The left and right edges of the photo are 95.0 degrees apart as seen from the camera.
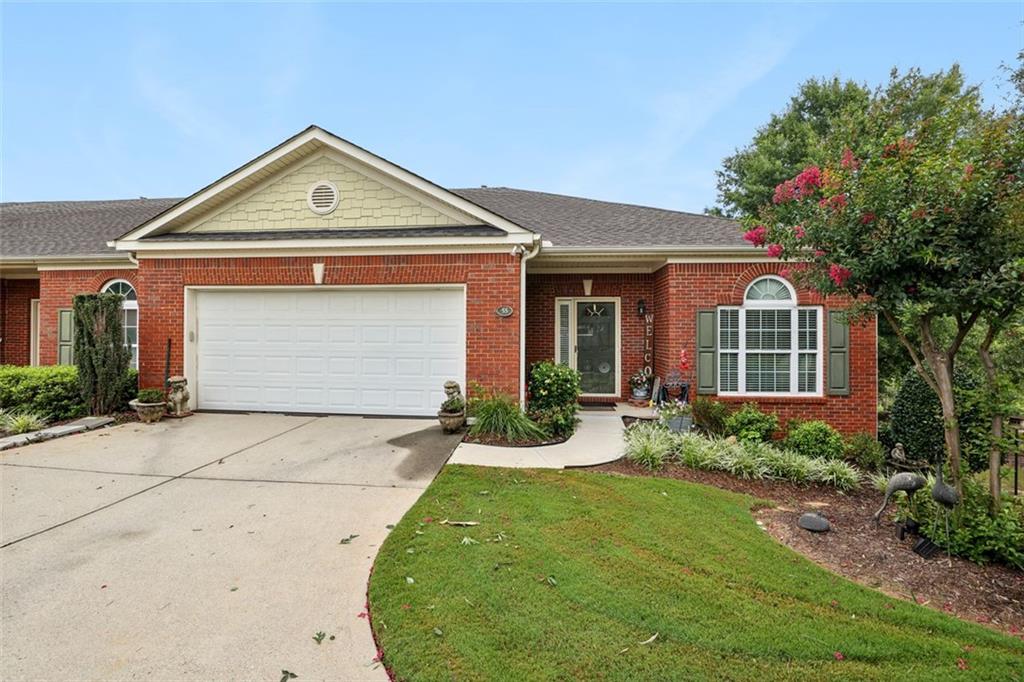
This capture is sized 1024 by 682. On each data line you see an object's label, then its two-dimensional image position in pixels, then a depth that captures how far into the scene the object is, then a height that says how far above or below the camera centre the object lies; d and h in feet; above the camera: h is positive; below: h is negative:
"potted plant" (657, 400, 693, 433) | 23.71 -3.76
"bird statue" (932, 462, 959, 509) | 12.37 -3.89
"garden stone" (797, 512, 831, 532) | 13.76 -5.25
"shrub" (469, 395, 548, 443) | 22.49 -3.93
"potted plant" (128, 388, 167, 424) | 25.27 -3.54
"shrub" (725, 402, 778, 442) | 23.86 -3.99
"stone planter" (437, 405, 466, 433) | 23.44 -3.91
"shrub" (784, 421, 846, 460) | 22.36 -4.61
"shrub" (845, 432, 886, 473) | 22.72 -5.23
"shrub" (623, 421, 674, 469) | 19.62 -4.39
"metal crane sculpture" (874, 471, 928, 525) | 13.32 -3.91
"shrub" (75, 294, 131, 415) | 25.81 -0.52
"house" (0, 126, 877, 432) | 26.14 +2.47
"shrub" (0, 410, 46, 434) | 22.81 -4.17
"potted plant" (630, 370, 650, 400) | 32.14 -2.83
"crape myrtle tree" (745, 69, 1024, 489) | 11.43 +3.30
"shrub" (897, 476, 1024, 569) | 11.51 -4.66
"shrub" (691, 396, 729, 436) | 24.61 -3.83
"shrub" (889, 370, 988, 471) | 21.50 -3.70
